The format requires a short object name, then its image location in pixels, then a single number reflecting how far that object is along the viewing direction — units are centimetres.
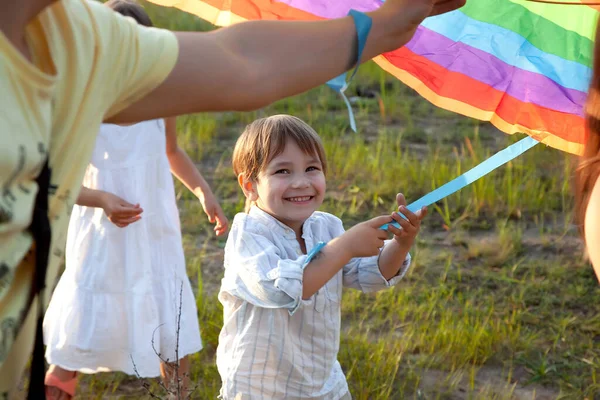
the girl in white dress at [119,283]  323
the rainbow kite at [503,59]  254
